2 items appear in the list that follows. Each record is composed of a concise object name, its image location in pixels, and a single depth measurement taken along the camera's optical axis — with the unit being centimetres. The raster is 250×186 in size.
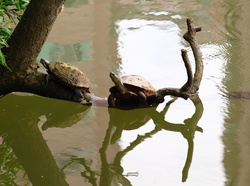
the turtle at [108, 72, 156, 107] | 1021
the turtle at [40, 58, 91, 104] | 1044
